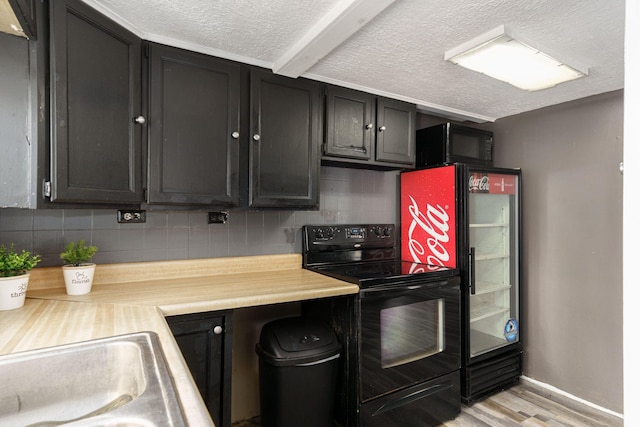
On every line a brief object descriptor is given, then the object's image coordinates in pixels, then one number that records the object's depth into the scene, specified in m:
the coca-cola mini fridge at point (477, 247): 2.37
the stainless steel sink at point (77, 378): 0.84
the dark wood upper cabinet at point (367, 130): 2.18
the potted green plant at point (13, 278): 1.29
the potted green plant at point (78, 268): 1.53
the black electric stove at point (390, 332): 1.84
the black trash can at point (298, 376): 1.73
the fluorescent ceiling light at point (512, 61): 1.65
